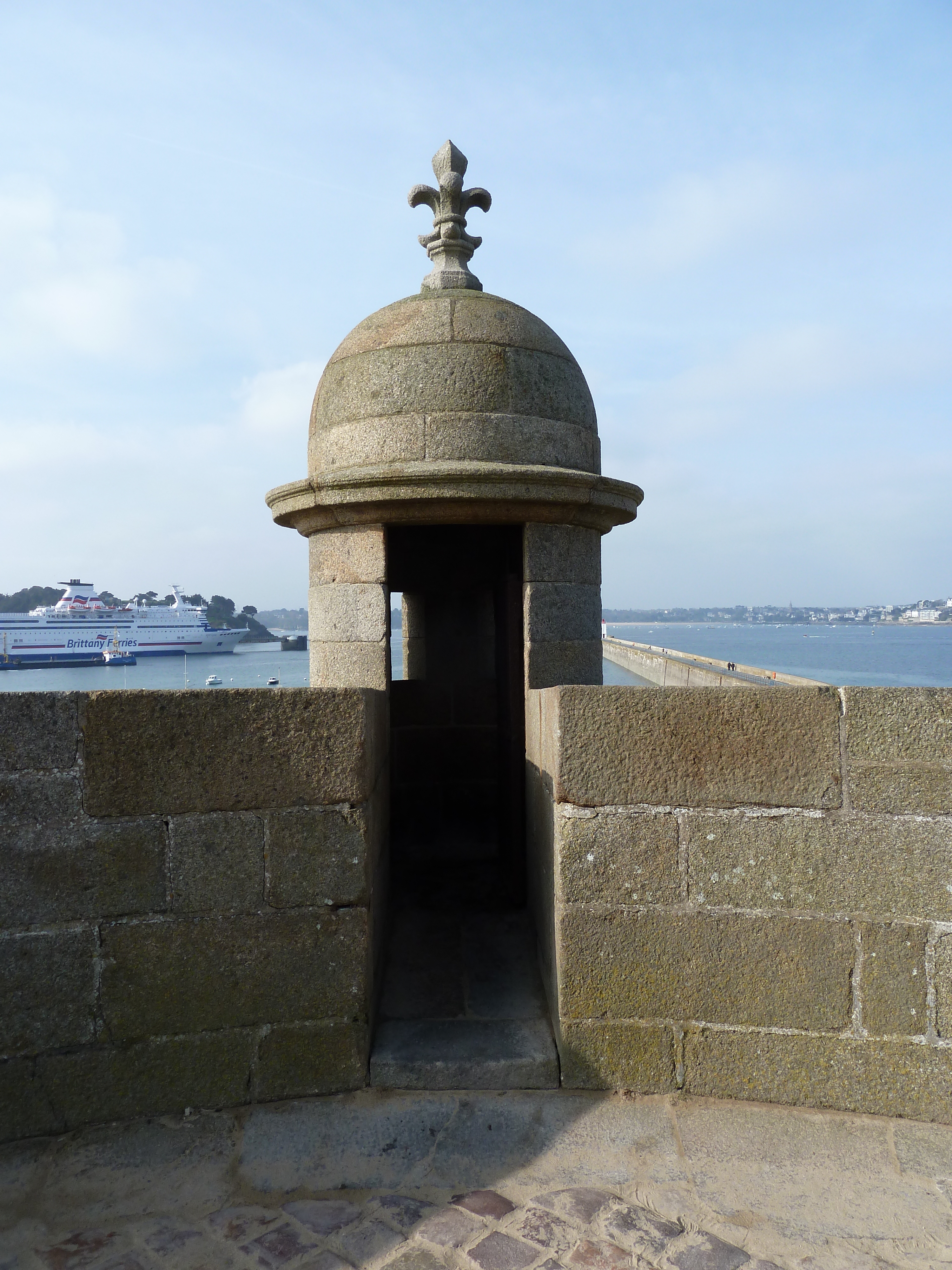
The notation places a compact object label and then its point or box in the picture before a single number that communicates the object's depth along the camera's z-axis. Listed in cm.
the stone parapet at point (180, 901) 220
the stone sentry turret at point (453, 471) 318
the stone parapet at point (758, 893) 224
